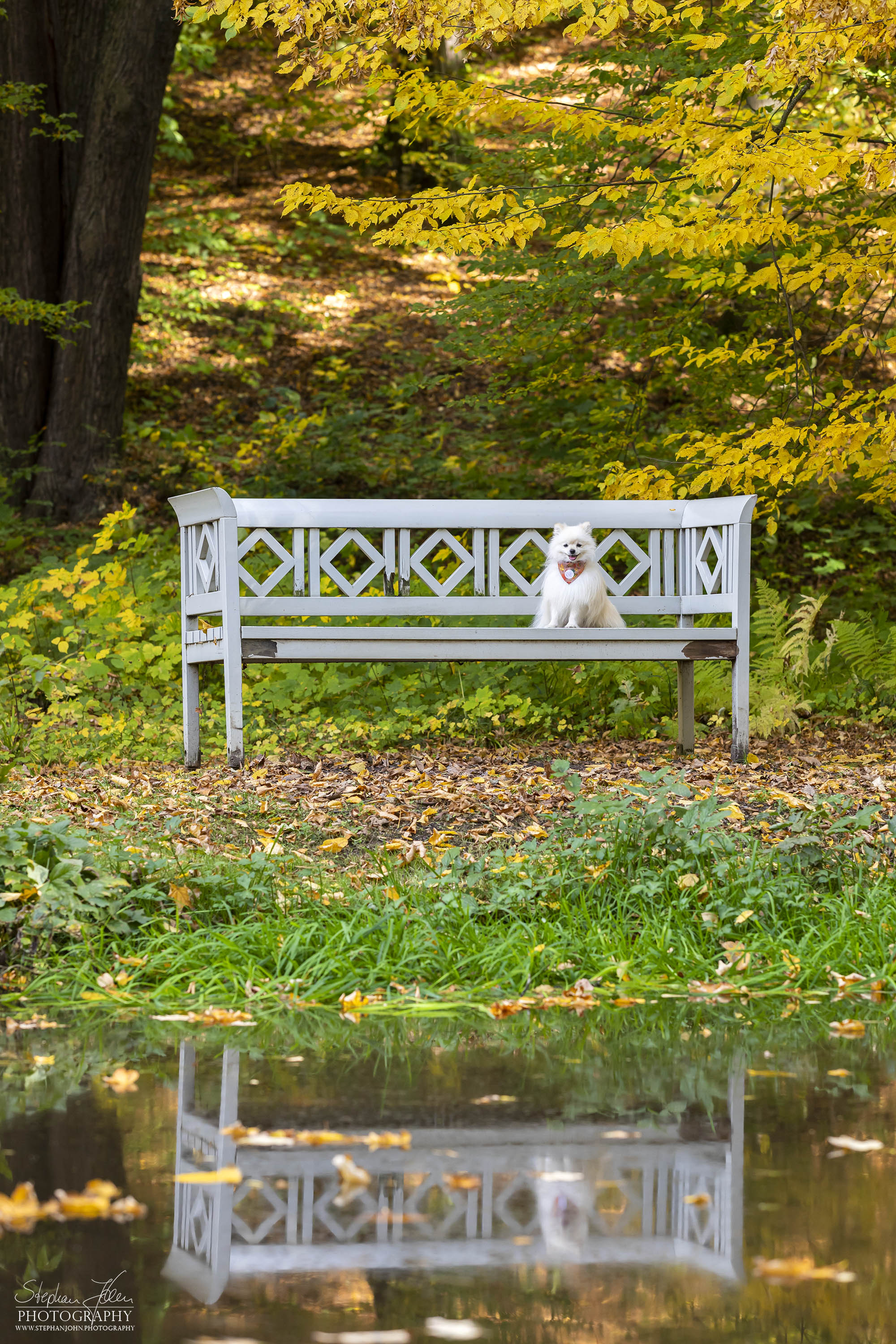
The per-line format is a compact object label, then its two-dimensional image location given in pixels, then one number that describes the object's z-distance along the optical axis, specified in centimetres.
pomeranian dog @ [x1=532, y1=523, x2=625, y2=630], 1312
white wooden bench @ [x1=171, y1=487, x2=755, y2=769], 1243
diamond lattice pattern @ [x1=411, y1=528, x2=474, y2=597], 1344
